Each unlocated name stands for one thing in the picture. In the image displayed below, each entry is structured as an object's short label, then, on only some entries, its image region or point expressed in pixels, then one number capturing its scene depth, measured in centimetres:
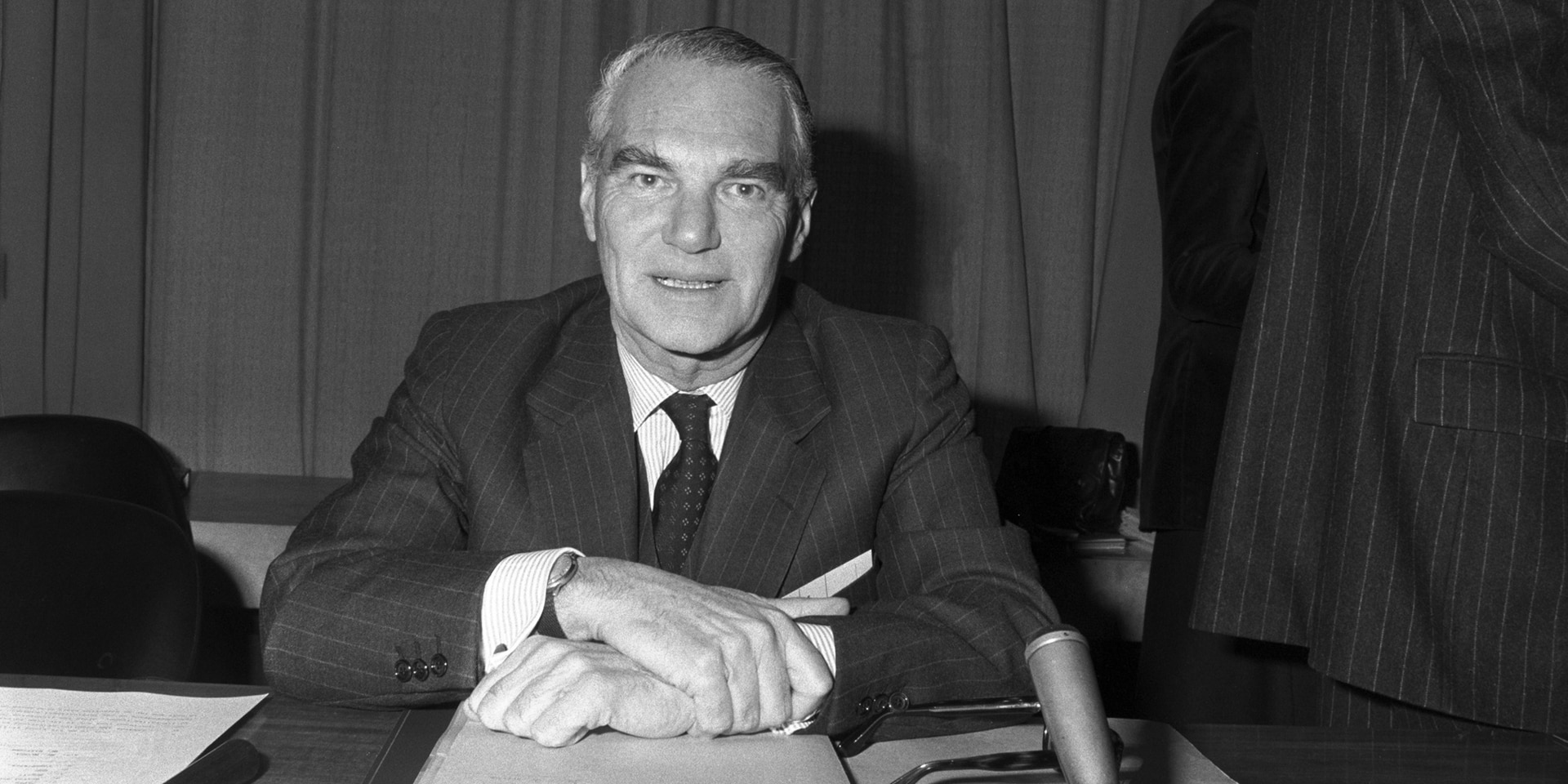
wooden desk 92
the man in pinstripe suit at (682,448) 121
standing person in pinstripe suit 118
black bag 295
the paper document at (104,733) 83
